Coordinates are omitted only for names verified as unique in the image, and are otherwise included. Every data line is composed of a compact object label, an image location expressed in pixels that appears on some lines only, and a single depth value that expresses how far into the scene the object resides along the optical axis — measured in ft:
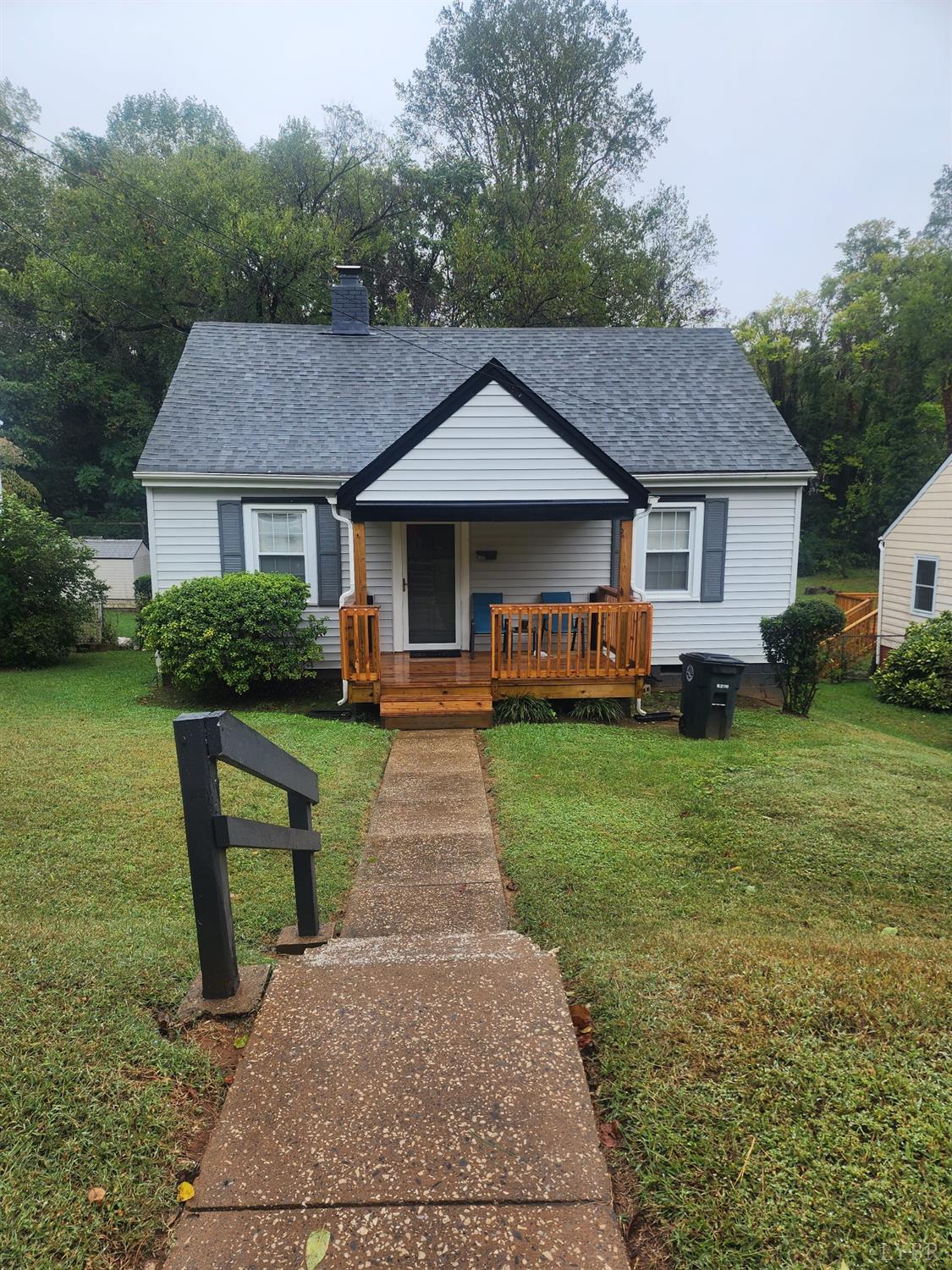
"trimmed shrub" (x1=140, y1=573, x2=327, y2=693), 30.81
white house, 29.76
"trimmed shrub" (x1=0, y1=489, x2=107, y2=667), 39.45
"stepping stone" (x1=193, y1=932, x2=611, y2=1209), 6.36
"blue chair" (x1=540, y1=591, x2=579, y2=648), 37.63
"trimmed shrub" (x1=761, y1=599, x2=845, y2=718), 29.45
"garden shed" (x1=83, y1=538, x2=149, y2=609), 70.85
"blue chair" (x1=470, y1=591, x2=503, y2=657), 36.60
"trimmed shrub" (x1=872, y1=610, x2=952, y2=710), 40.16
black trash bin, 26.61
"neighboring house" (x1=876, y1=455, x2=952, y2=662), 47.85
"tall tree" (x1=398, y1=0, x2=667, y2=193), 91.76
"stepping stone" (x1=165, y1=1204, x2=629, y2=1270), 5.66
